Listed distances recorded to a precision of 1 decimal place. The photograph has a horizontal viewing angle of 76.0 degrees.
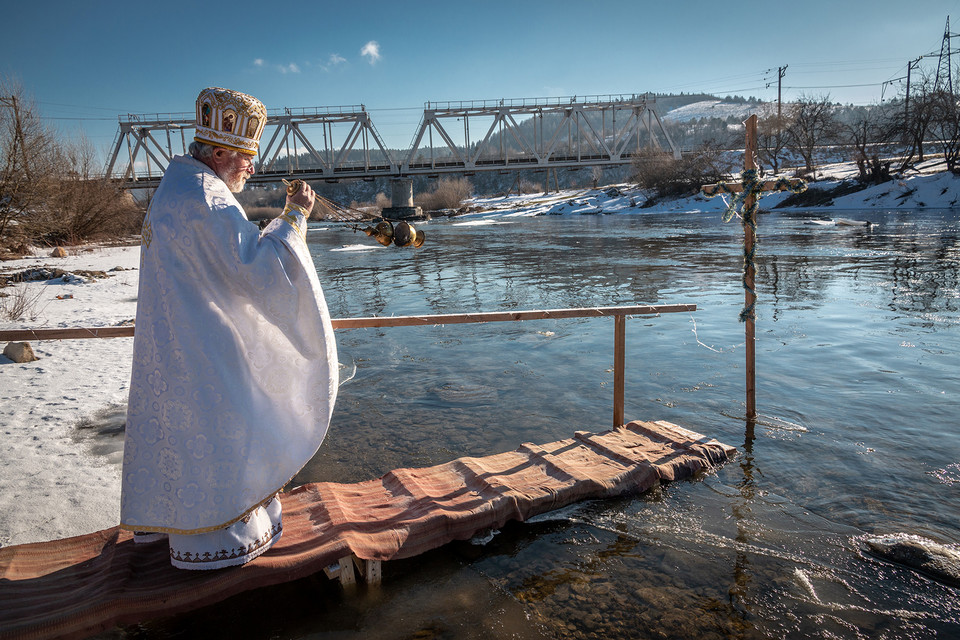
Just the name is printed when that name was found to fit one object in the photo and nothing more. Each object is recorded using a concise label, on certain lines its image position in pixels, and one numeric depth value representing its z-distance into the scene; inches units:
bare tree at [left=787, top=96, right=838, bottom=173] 1866.4
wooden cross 185.3
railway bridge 2331.4
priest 96.3
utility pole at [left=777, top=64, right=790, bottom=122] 2453.2
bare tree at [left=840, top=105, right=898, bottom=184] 1432.1
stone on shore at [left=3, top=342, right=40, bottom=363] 265.6
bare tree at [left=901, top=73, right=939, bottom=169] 1507.1
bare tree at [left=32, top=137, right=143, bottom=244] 717.9
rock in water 127.3
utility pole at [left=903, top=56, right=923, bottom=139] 1556.3
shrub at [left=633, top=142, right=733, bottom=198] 1956.2
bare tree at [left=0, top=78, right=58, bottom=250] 526.6
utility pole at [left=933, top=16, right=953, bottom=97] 2229.3
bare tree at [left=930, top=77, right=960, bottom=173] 1357.0
